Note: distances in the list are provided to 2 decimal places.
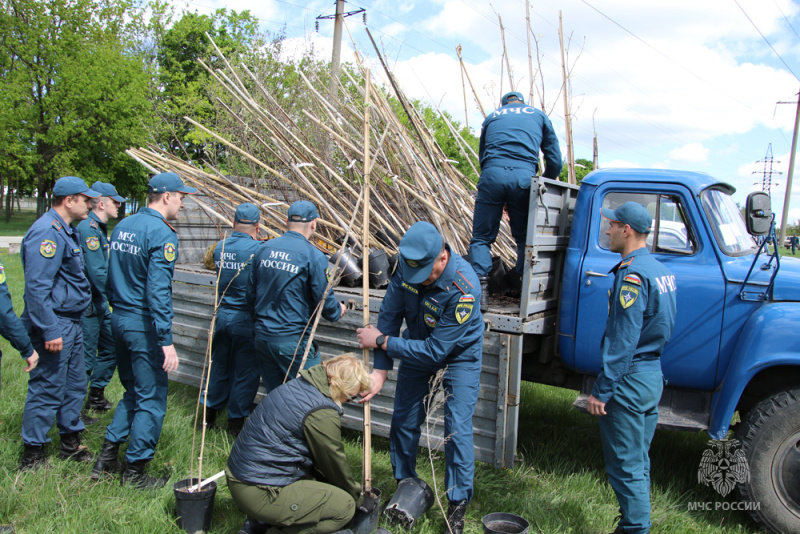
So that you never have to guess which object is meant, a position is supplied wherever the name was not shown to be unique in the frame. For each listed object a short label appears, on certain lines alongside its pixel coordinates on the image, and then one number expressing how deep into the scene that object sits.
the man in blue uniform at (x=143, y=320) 3.54
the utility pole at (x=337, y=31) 15.88
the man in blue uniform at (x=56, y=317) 3.59
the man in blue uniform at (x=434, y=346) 3.04
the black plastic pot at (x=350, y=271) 4.63
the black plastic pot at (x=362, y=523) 3.01
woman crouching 2.77
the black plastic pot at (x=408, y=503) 3.14
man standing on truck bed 4.25
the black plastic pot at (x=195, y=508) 3.06
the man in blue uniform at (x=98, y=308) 4.97
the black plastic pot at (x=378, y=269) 4.54
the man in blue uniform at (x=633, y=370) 2.85
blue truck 3.26
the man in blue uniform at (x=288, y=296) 3.85
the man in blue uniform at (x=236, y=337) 4.52
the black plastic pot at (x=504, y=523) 3.01
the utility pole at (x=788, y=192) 26.23
